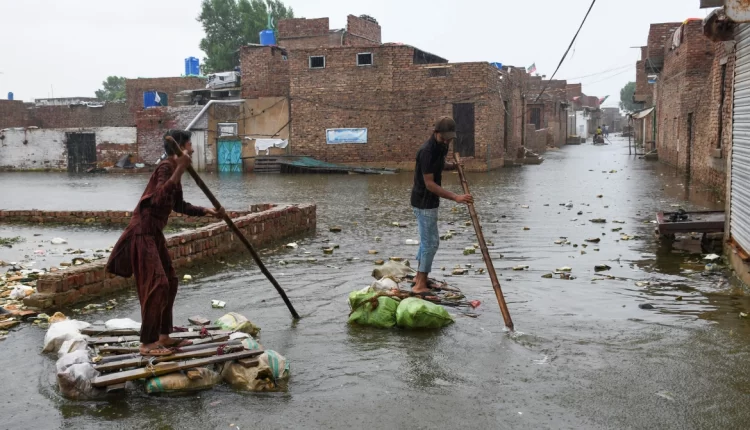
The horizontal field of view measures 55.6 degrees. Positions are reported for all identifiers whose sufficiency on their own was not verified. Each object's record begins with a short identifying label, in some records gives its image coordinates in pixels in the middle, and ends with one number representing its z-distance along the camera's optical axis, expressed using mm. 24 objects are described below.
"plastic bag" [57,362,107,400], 4594
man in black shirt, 6945
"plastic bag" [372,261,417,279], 7910
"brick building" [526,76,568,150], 55062
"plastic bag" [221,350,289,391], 4750
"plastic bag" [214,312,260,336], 5797
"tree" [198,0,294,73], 61156
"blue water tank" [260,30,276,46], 35125
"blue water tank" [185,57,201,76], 52219
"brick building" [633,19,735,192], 16609
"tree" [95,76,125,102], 93062
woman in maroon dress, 4941
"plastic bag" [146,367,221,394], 4648
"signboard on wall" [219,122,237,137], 32438
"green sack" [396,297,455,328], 6070
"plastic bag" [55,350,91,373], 4698
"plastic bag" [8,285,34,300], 7266
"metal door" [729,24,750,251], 7980
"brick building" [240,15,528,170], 29120
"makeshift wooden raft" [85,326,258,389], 4617
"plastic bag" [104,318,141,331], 5699
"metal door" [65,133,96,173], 35812
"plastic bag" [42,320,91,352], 5547
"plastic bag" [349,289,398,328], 6234
